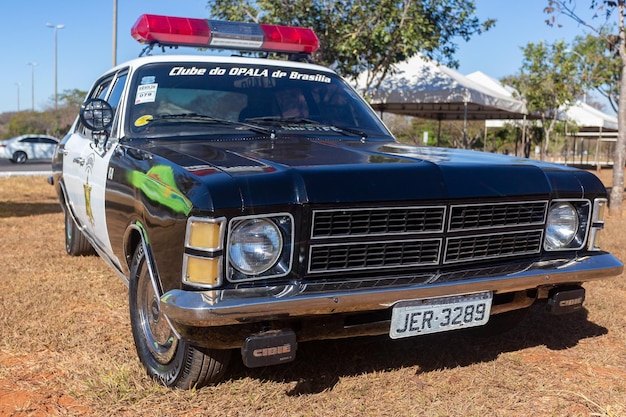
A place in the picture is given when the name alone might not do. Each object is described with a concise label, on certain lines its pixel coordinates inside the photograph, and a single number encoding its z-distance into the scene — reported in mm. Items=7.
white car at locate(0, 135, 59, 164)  28000
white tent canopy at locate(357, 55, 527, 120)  14109
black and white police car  2596
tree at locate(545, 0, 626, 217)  10812
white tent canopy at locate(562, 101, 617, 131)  28172
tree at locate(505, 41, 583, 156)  23859
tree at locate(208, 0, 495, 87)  11383
